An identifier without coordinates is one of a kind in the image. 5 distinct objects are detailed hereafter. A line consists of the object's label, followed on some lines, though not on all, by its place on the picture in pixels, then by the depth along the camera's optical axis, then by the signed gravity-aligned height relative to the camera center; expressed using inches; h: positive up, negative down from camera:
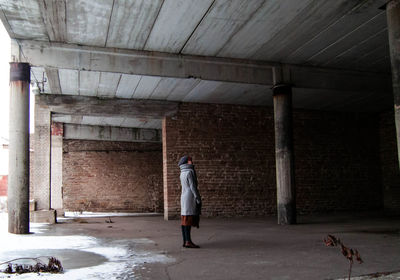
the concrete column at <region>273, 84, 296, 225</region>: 402.0 +12.8
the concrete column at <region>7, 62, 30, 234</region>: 333.1 +25.3
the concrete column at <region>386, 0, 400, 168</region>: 263.7 +81.9
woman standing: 255.1 -18.4
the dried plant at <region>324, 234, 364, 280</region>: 113.9 -23.3
